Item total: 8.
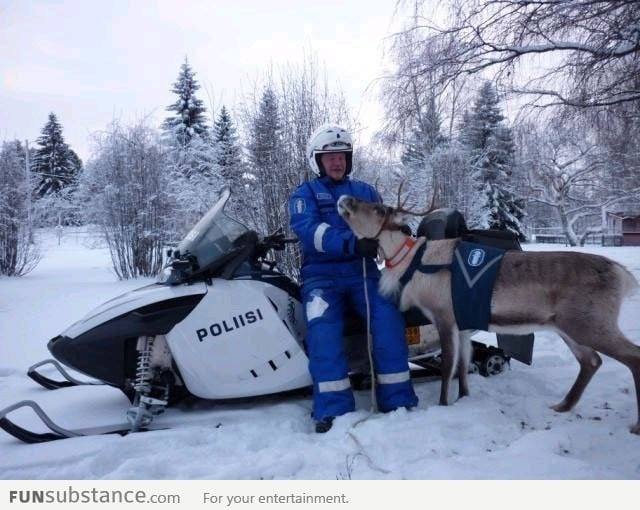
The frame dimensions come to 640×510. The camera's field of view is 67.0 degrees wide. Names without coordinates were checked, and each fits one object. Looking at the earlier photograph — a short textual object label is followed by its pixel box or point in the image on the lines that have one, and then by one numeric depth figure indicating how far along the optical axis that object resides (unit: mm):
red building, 26172
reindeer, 2553
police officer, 2783
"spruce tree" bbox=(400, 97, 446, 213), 10211
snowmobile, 2676
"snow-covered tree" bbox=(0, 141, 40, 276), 9227
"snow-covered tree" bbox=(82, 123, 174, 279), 10172
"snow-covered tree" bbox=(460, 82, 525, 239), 7371
